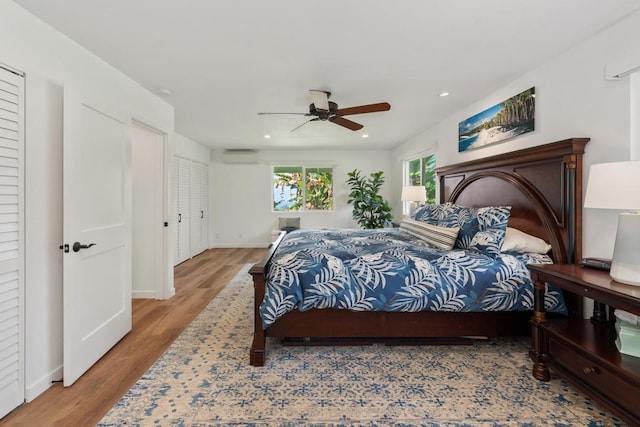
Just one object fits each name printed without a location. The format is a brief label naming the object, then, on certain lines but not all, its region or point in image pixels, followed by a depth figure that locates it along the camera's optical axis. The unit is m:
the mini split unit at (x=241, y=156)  6.39
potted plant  5.94
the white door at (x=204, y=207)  6.12
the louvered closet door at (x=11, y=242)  1.55
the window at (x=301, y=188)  6.74
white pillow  2.30
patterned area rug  1.52
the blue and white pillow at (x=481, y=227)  2.30
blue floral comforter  2.04
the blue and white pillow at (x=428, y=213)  3.21
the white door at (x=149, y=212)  3.28
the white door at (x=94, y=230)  1.81
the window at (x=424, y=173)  4.76
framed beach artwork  2.62
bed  2.06
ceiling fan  2.70
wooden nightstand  1.35
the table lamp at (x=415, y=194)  4.43
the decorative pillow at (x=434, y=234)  2.55
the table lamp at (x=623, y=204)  1.45
